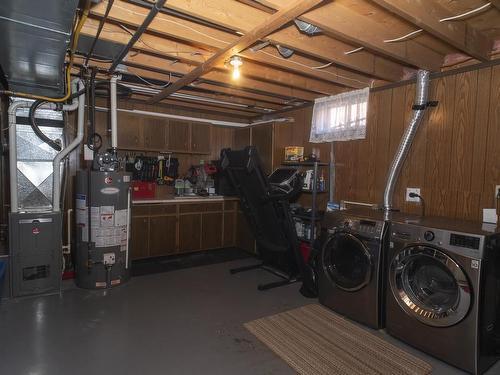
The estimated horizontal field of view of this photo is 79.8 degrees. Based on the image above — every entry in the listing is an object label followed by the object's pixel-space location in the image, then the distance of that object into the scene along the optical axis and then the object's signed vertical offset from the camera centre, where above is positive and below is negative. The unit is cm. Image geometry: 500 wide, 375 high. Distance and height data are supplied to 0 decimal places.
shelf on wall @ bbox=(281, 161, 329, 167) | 386 +13
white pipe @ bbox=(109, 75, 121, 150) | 326 +63
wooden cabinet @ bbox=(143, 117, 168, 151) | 453 +54
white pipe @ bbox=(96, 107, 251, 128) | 442 +86
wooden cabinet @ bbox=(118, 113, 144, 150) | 432 +52
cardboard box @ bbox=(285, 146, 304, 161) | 415 +28
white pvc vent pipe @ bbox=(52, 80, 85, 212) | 324 -8
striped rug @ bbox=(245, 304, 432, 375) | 210 -135
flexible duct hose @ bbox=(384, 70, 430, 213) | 281 +39
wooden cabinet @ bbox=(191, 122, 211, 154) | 496 +54
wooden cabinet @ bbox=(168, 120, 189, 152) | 474 +54
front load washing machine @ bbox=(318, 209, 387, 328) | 259 -85
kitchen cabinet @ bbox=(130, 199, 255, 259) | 425 -91
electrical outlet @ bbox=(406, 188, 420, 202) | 306 -17
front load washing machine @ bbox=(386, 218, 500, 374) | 199 -84
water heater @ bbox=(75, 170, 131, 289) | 325 -66
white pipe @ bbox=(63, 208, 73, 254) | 360 -88
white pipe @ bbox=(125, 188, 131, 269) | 345 -65
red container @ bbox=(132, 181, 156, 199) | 429 -32
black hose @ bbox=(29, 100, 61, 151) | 310 +38
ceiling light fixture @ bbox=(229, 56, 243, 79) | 264 +97
